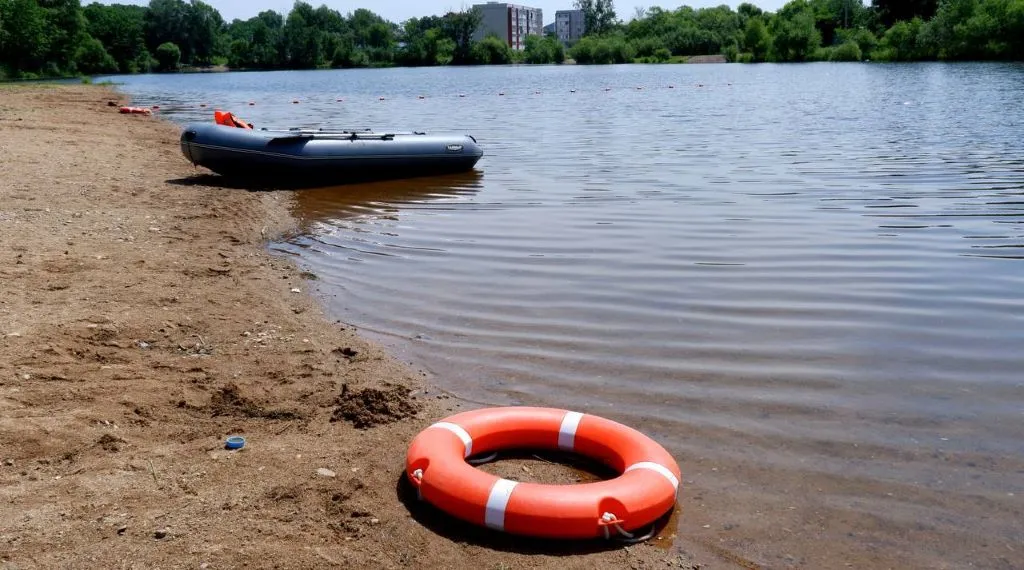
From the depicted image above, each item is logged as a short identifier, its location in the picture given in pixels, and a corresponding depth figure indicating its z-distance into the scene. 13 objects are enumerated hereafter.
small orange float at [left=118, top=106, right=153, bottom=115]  22.31
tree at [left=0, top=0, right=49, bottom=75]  53.78
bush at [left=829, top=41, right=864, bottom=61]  65.19
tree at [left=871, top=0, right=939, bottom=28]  70.50
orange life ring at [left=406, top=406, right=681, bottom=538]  3.03
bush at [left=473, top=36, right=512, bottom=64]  99.06
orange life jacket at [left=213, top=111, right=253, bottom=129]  11.77
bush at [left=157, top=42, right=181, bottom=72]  87.81
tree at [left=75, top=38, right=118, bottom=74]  69.38
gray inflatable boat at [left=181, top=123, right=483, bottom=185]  10.98
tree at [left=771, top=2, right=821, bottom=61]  71.06
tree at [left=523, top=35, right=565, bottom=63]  94.16
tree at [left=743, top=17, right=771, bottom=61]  75.62
